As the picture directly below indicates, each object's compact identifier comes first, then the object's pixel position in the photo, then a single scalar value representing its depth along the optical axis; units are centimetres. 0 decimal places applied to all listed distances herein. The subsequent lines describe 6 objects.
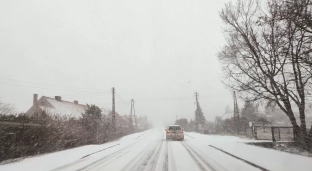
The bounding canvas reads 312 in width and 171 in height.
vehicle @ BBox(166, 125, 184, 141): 2545
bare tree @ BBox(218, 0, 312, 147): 1411
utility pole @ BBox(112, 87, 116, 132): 3172
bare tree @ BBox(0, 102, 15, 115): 5764
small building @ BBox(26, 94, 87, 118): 4540
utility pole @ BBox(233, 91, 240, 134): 3990
